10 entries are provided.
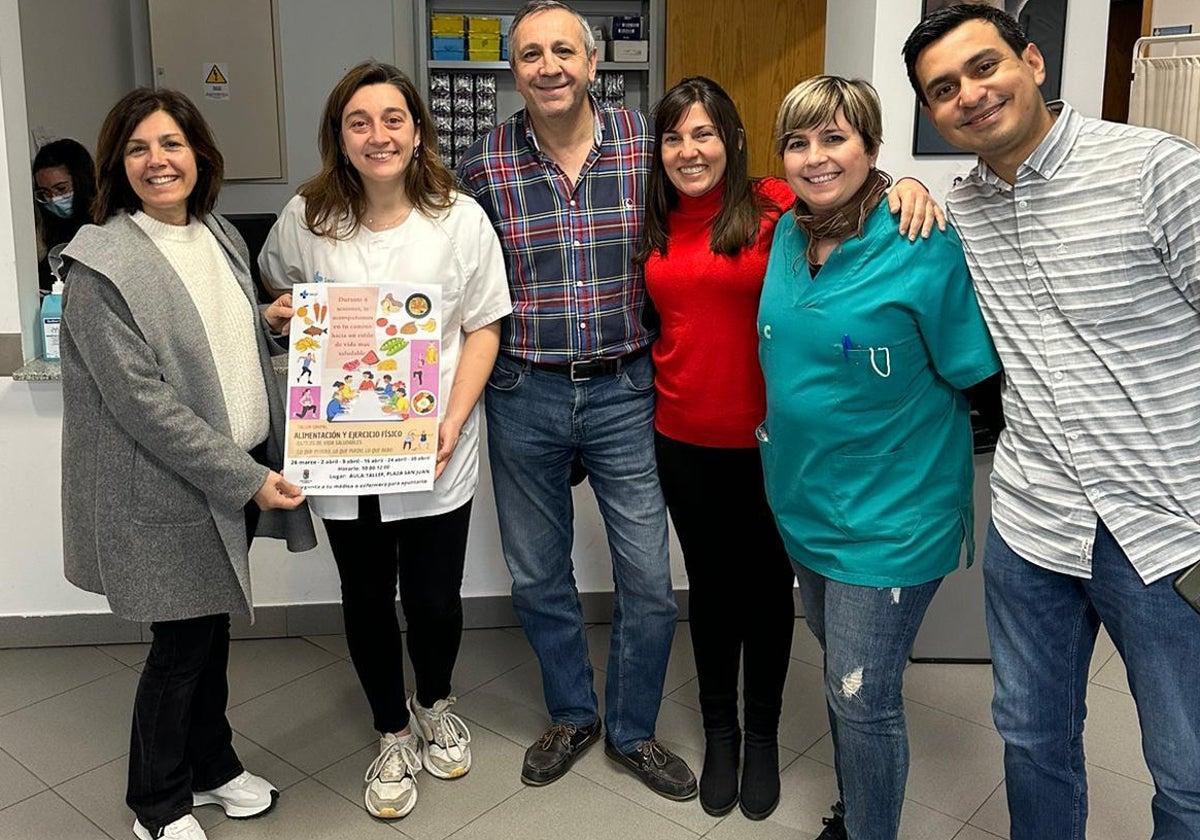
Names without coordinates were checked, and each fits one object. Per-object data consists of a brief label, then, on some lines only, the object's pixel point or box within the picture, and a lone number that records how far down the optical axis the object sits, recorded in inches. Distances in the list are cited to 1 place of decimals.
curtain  136.2
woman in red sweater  77.2
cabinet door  203.6
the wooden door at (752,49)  164.4
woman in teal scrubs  65.3
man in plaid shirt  81.9
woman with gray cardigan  70.9
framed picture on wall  111.3
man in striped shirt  56.9
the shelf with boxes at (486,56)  191.9
